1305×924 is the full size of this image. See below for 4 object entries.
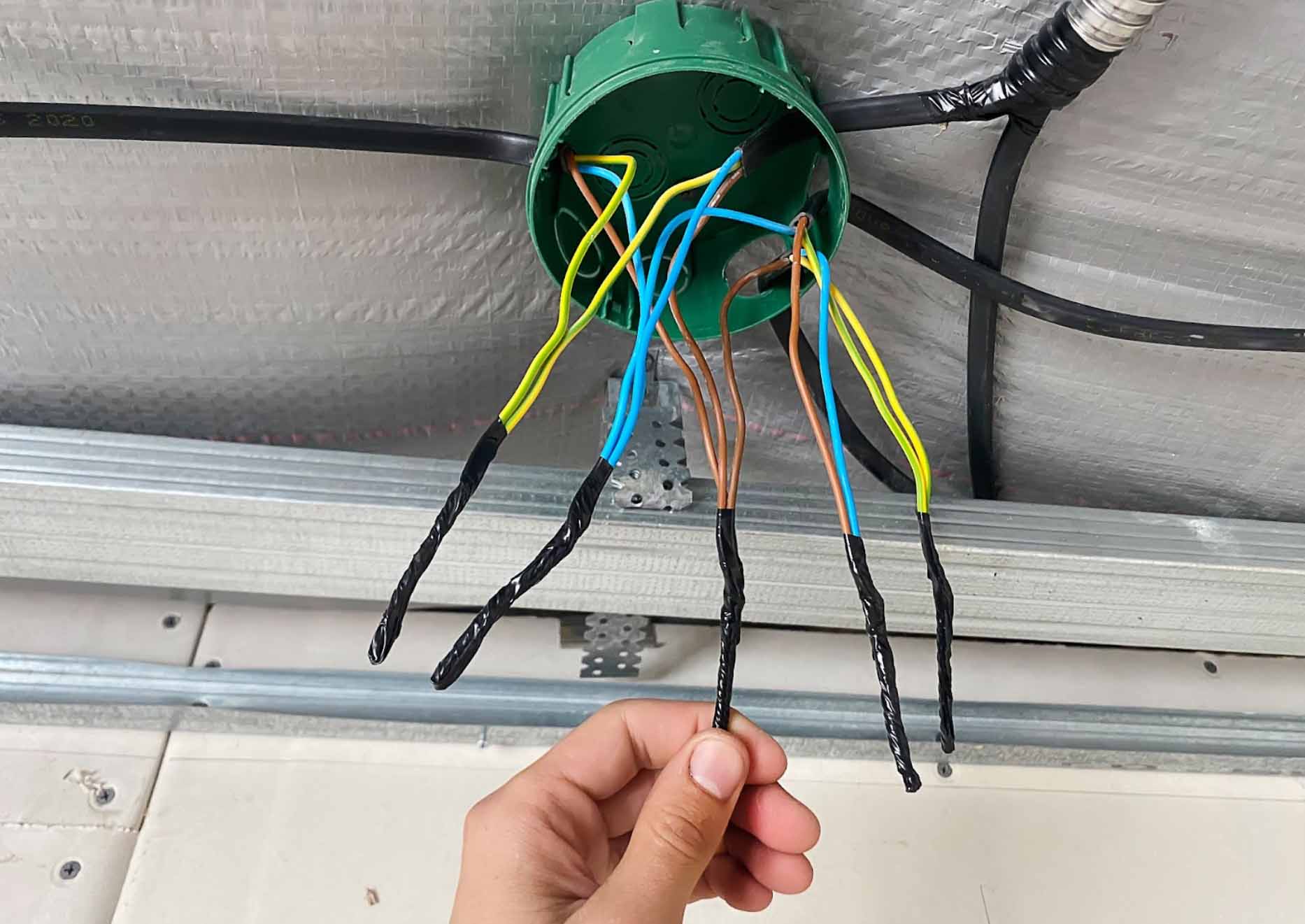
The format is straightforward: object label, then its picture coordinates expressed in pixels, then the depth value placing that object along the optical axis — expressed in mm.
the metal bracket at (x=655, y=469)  717
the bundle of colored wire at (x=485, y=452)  535
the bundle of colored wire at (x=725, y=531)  541
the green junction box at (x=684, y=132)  517
